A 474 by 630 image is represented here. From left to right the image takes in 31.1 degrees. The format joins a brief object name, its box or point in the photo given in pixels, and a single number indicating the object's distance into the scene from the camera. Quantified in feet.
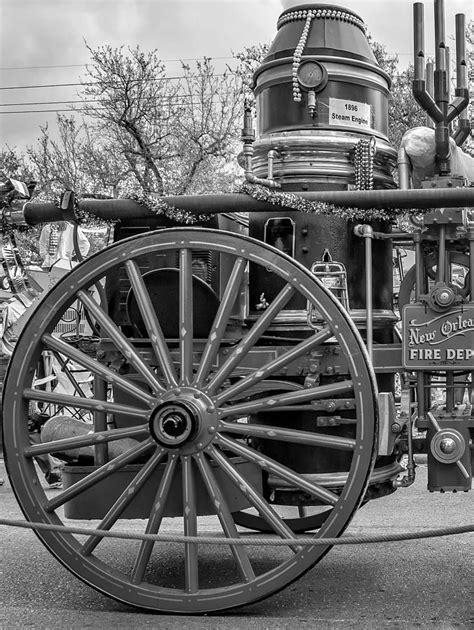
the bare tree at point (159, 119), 66.23
